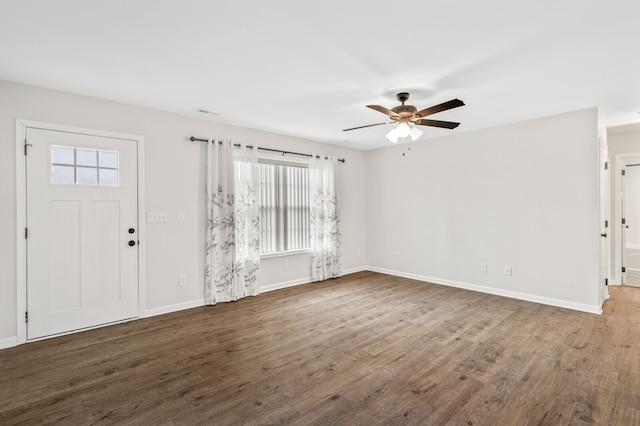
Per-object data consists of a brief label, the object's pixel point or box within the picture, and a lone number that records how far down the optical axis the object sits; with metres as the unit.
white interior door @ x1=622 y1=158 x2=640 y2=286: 5.23
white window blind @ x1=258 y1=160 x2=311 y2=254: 5.18
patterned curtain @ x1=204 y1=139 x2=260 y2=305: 4.36
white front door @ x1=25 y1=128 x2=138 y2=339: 3.22
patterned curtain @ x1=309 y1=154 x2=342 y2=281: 5.70
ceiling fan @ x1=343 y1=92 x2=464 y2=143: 3.29
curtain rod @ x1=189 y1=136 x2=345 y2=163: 4.27
